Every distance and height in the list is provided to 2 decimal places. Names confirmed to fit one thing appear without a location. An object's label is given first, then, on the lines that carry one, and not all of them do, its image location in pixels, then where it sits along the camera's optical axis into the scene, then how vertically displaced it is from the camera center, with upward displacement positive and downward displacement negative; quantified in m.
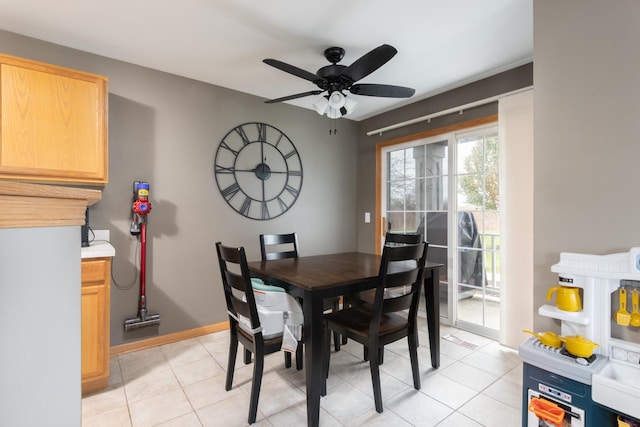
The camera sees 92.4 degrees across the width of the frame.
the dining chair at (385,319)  1.75 -0.71
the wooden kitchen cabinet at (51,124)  1.93 +0.59
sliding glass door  2.88 -0.05
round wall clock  3.11 +0.44
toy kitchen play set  1.19 -0.60
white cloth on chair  1.73 -0.60
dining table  1.60 -0.43
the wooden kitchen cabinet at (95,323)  1.94 -0.72
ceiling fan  1.88 +0.90
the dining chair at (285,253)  2.59 -0.37
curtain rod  2.63 +1.00
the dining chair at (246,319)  1.64 -0.62
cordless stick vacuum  2.53 -0.26
